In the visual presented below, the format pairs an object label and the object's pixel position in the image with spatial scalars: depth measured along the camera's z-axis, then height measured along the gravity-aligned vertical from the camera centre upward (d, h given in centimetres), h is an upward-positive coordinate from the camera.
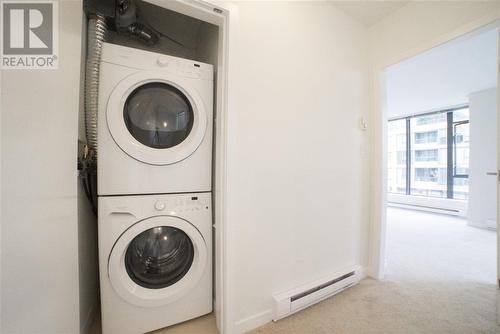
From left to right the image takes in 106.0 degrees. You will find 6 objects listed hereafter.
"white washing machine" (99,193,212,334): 106 -59
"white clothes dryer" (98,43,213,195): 105 +26
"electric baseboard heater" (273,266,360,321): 128 -95
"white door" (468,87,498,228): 341 +17
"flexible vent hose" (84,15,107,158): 111 +54
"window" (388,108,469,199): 424 +32
